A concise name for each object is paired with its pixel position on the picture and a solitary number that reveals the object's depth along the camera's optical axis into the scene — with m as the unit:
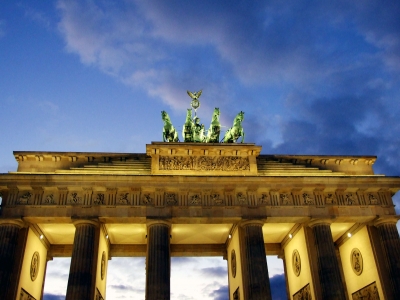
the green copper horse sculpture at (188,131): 33.43
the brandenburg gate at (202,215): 26.55
